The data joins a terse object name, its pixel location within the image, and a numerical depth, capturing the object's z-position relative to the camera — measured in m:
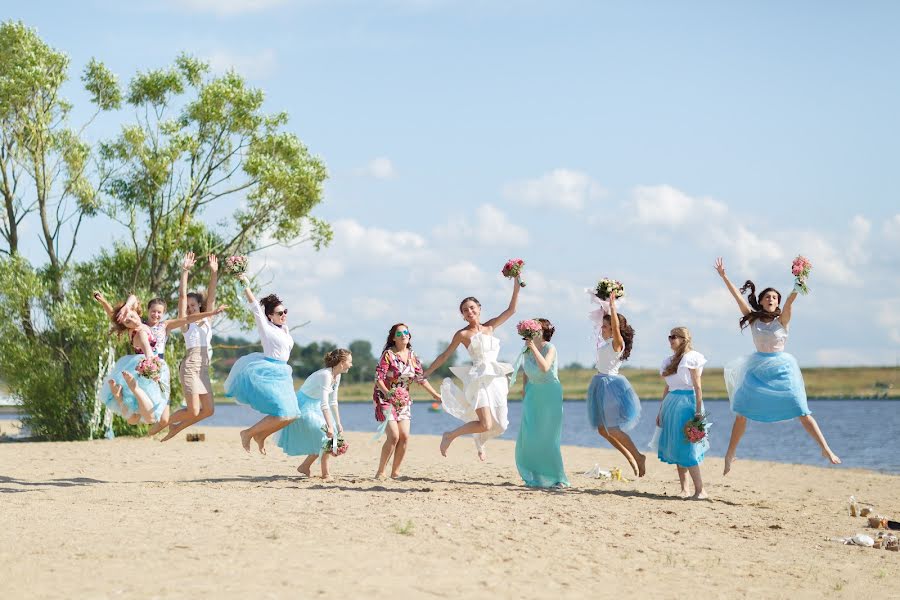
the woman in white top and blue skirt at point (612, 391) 13.97
